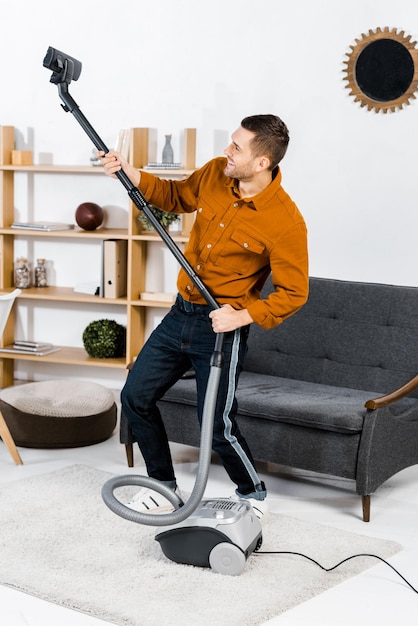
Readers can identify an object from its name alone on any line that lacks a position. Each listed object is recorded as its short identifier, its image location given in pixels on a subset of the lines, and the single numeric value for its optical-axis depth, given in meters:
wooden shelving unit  5.17
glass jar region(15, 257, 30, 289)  5.57
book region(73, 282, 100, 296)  5.42
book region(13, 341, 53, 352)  5.43
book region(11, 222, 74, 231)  5.38
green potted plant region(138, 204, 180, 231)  5.13
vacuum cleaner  2.76
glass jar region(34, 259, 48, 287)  5.62
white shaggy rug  2.65
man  2.94
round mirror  4.63
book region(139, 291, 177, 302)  5.19
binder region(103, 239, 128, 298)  5.26
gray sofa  3.52
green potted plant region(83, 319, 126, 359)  5.34
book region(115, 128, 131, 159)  5.21
